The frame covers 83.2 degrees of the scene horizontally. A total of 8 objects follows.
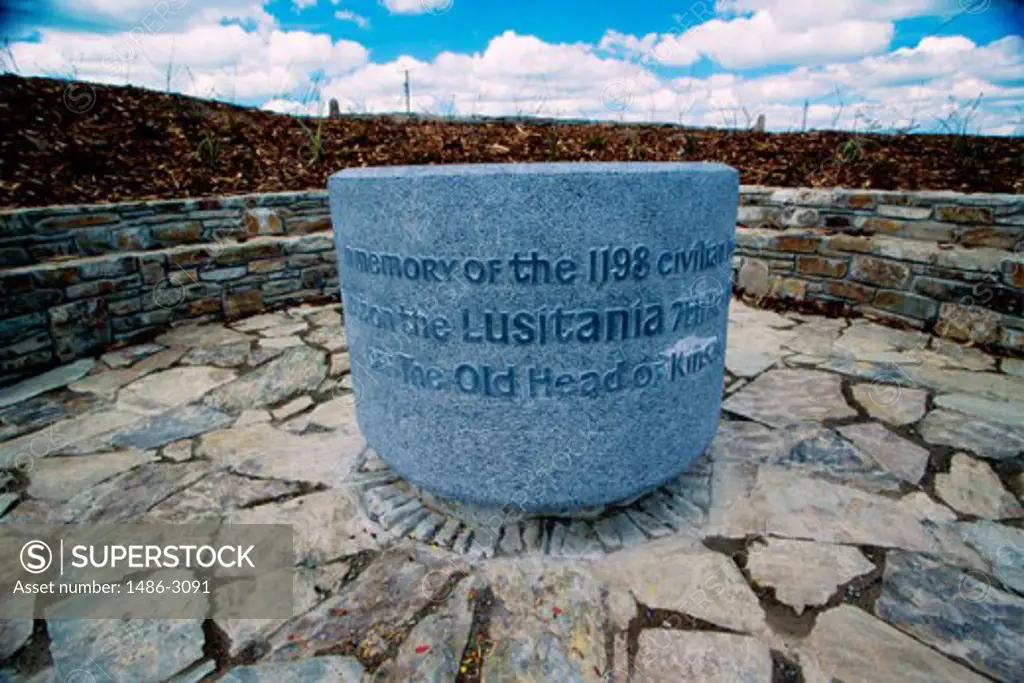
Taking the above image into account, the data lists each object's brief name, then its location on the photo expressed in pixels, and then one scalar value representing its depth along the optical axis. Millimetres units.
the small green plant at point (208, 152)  5512
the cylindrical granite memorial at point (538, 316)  1662
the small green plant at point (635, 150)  6387
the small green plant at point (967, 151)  4934
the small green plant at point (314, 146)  6109
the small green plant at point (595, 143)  6691
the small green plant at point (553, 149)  6486
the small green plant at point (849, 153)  5545
